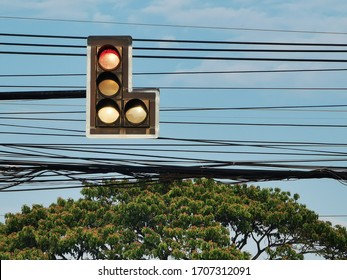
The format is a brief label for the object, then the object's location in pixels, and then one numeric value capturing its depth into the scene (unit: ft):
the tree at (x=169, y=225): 144.87
